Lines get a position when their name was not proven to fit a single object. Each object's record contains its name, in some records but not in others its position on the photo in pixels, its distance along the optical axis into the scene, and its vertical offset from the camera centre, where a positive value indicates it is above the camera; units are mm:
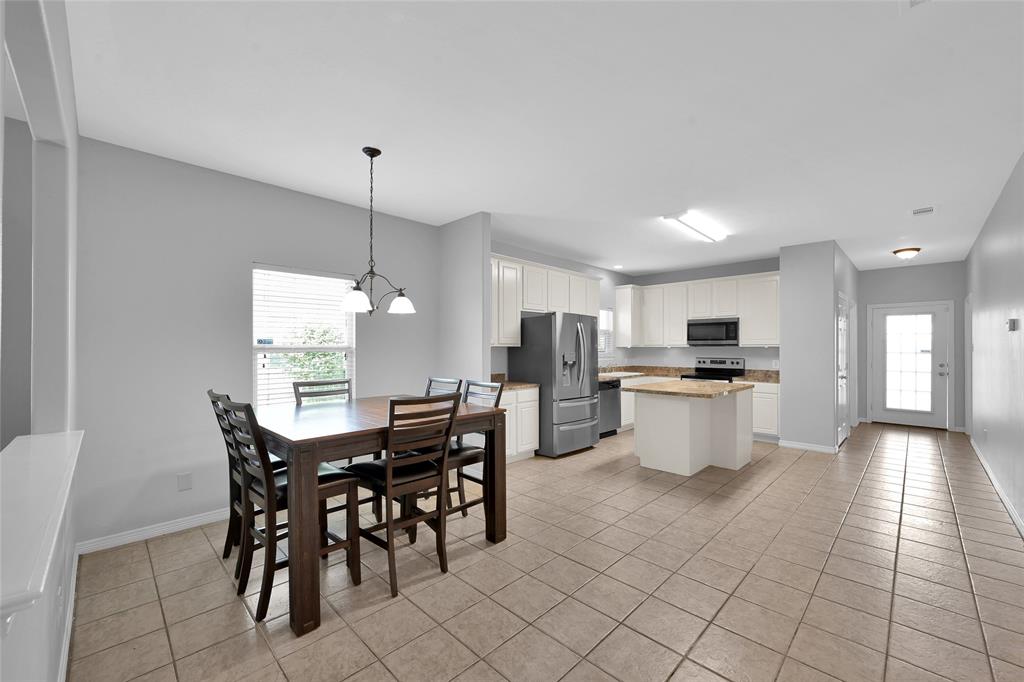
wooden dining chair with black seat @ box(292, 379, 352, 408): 3510 -388
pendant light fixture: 2947 +262
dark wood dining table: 2193 -556
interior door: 5773 -391
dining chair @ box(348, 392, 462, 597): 2479 -737
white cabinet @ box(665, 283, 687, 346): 7254 +410
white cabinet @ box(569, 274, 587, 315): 6152 +624
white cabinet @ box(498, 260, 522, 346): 5227 +439
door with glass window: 6945 -376
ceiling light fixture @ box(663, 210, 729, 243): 4641 +1218
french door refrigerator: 5246 -369
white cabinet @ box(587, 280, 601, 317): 6441 +614
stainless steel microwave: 6629 +126
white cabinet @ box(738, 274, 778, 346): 6270 +400
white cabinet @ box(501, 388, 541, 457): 5031 -880
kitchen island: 4516 -869
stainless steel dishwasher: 6340 -911
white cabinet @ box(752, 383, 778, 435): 6074 -910
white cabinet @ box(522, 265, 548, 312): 5523 +633
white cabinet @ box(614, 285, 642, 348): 7586 +383
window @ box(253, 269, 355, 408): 3752 +82
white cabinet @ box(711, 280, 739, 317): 6641 +616
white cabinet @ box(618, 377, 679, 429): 6832 -959
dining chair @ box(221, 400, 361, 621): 2213 -772
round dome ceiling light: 5934 +1131
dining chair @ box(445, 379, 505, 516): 2979 -723
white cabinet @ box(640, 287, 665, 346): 7520 +431
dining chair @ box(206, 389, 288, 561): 2482 -745
